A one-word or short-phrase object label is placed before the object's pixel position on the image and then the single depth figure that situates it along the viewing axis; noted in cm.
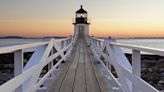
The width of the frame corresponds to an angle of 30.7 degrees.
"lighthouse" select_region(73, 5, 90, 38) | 3564
